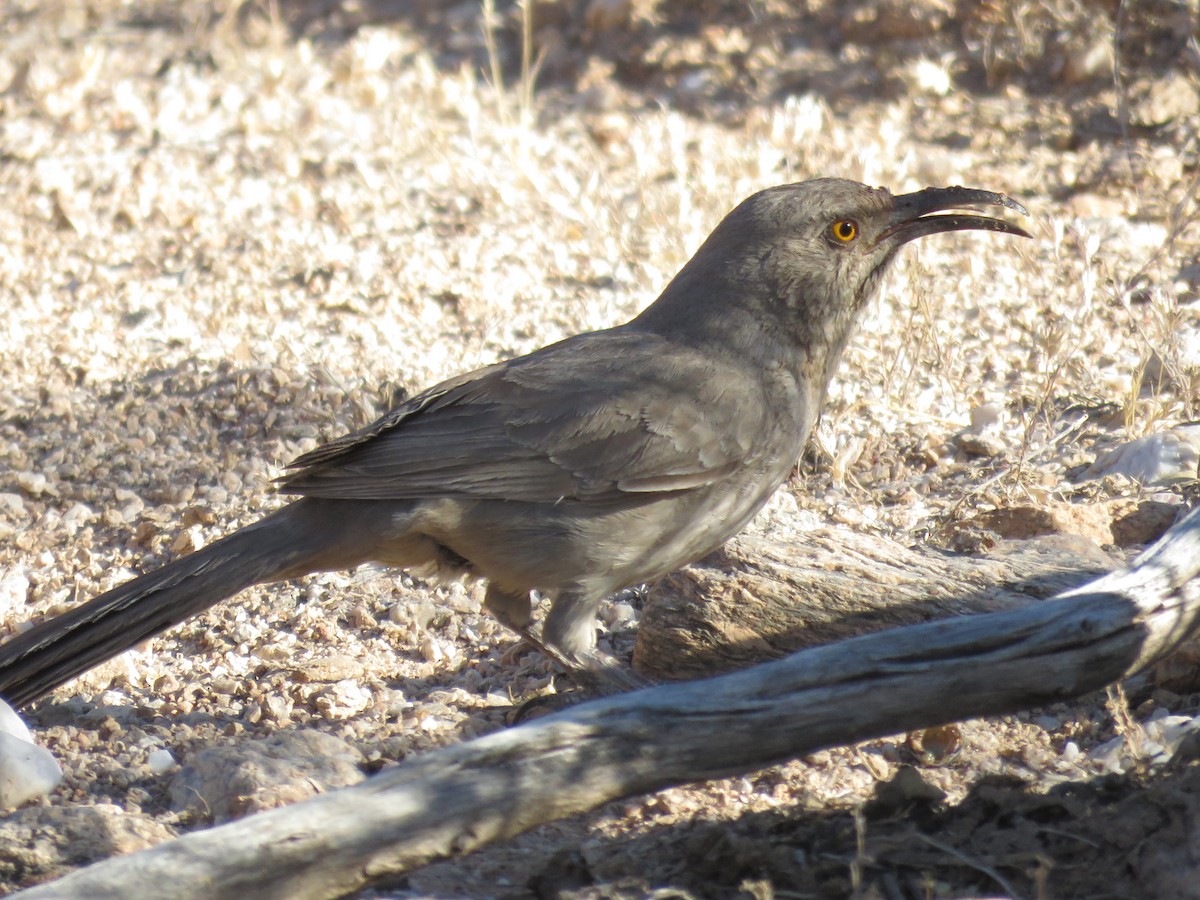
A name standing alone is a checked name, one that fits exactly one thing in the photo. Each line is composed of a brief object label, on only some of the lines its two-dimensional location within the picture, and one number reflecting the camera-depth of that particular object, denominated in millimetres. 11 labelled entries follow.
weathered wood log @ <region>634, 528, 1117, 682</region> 9102
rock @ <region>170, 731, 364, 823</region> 7805
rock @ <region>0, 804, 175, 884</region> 7141
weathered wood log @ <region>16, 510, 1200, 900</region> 6082
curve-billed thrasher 9281
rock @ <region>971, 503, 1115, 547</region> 10195
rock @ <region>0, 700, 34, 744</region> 8375
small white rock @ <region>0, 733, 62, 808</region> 8062
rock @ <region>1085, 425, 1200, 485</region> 10867
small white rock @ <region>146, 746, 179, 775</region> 8727
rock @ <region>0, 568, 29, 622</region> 10695
